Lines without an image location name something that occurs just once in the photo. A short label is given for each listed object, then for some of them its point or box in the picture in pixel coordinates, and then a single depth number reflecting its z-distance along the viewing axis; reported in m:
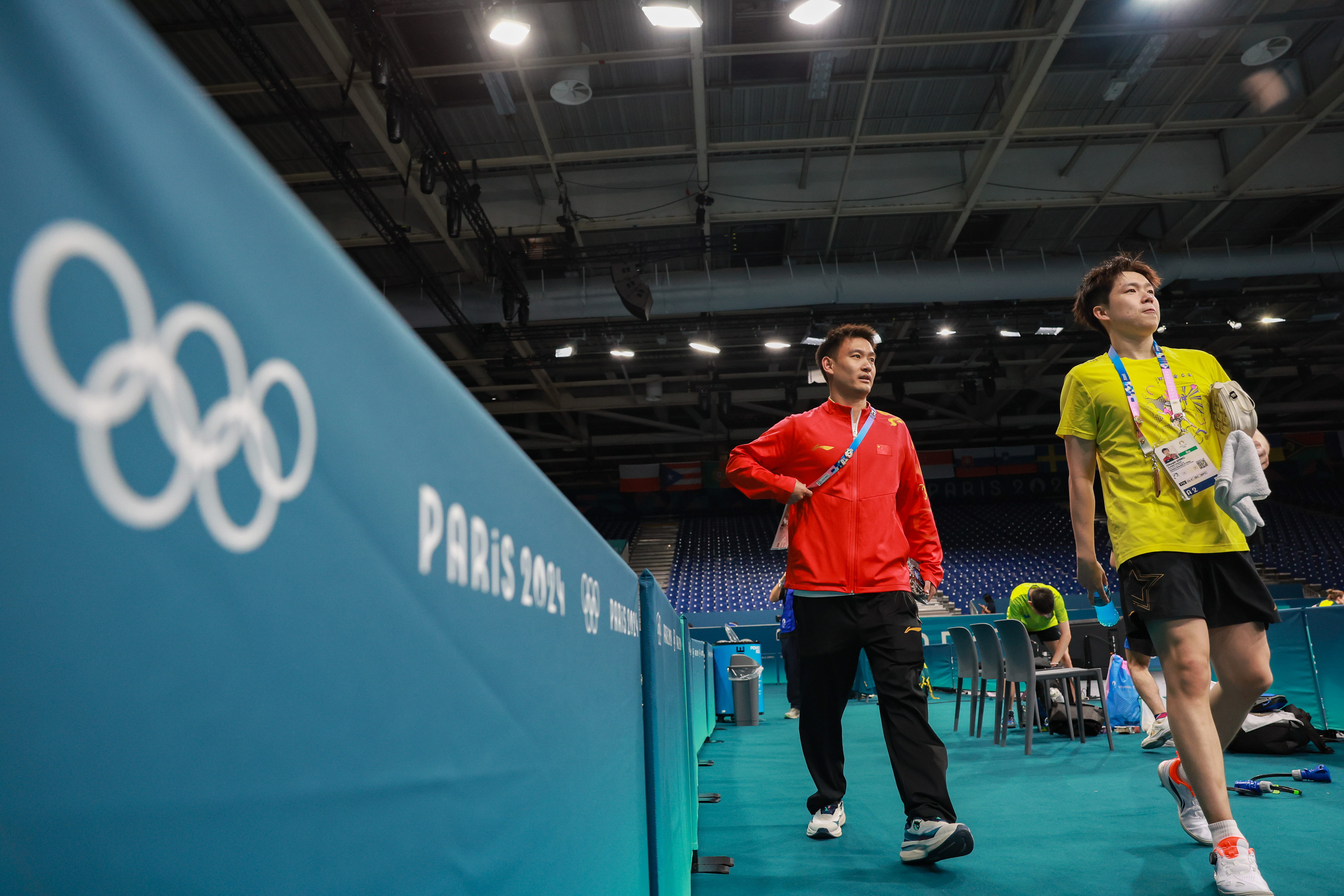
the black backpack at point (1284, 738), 3.73
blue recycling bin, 7.53
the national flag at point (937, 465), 20.98
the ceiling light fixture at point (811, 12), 5.51
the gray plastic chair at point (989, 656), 5.09
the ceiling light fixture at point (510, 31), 5.65
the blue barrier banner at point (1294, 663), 4.39
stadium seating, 16.64
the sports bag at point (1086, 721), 5.12
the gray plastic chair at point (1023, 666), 4.59
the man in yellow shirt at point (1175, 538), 1.85
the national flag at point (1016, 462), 21.08
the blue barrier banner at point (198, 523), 0.19
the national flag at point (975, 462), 21.08
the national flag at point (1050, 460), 21.08
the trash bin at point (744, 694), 7.02
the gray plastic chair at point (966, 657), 5.82
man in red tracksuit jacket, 2.27
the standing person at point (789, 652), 5.65
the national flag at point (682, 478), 21.50
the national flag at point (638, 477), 21.50
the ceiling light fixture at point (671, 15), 5.36
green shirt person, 5.58
